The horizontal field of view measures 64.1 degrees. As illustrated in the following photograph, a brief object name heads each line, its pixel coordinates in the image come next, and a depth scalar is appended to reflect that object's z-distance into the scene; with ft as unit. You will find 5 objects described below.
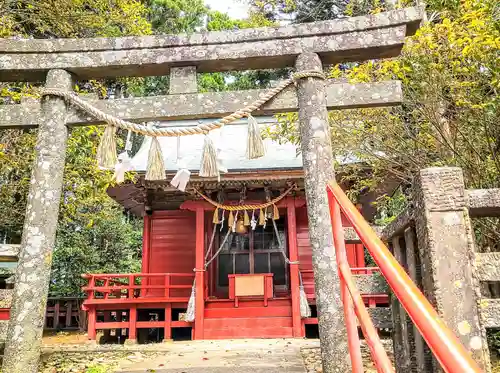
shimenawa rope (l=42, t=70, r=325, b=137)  12.14
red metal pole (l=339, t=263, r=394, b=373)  4.60
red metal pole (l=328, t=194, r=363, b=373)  5.94
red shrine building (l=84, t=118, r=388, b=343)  28.43
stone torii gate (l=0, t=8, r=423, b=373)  11.29
